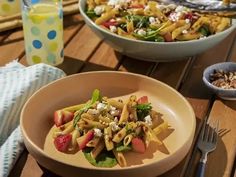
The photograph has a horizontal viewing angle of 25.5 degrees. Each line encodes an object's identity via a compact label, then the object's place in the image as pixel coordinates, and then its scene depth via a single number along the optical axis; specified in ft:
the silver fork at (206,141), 3.36
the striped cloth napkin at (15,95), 3.40
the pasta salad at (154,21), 4.33
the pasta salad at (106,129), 3.24
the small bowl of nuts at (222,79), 4.01
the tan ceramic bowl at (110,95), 2.99
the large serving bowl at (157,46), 4.16
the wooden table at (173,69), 3.35
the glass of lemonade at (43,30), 4.26
